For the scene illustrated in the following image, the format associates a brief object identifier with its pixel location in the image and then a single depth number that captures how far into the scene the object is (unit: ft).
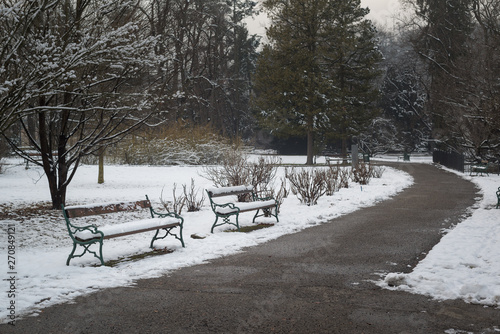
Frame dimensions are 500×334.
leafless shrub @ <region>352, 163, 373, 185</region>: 58.78
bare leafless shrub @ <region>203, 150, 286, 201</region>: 45.18
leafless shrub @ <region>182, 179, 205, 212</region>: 38.23
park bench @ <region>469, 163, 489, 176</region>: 73.35
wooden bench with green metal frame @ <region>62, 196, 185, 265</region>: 21.16
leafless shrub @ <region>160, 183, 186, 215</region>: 38.46
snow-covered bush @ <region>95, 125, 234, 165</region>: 92.68
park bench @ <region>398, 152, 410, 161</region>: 133.49
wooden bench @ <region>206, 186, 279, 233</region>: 29.58
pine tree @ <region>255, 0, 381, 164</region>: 113.39
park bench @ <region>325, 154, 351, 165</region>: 112.57
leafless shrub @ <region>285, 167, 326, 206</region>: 41.14
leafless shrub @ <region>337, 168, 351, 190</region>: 53.69
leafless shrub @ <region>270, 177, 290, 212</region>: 38.87
